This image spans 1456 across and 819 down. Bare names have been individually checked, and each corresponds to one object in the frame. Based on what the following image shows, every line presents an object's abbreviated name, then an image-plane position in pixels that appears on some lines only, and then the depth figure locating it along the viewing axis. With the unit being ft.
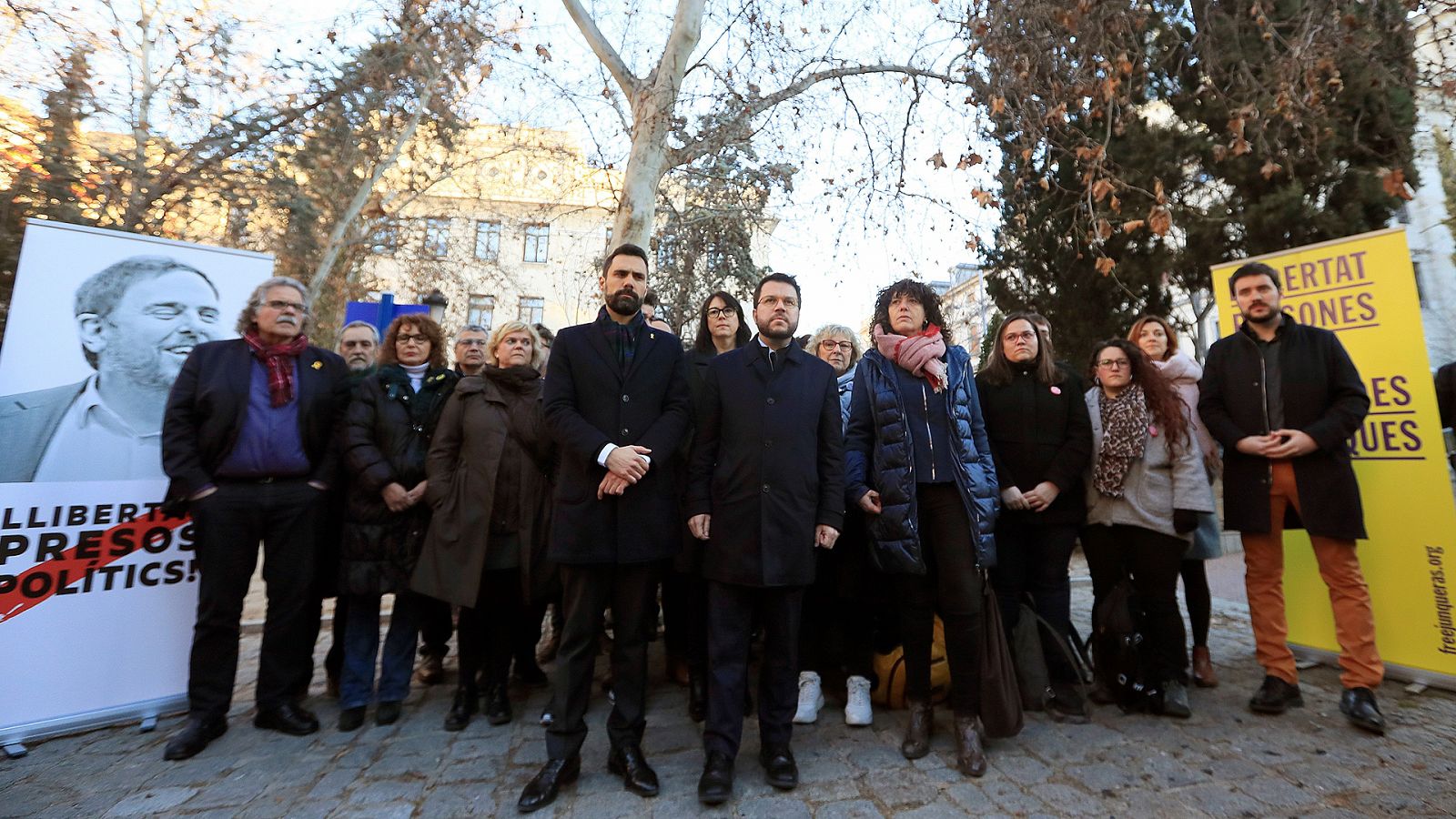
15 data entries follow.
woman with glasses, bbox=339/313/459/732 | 11.88
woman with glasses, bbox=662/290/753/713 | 12.23
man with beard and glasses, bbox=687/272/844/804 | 9.37
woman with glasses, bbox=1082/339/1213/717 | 11.75
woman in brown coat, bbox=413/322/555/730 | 11.56
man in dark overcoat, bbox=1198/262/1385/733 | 11.46
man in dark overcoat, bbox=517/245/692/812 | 9.25
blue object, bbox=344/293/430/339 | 22.50
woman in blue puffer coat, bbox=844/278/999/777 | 10.14
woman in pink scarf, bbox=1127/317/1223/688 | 13.23
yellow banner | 12.96
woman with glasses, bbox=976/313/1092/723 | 11.95
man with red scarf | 11.19
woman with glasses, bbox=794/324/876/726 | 11.78
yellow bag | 12.25
